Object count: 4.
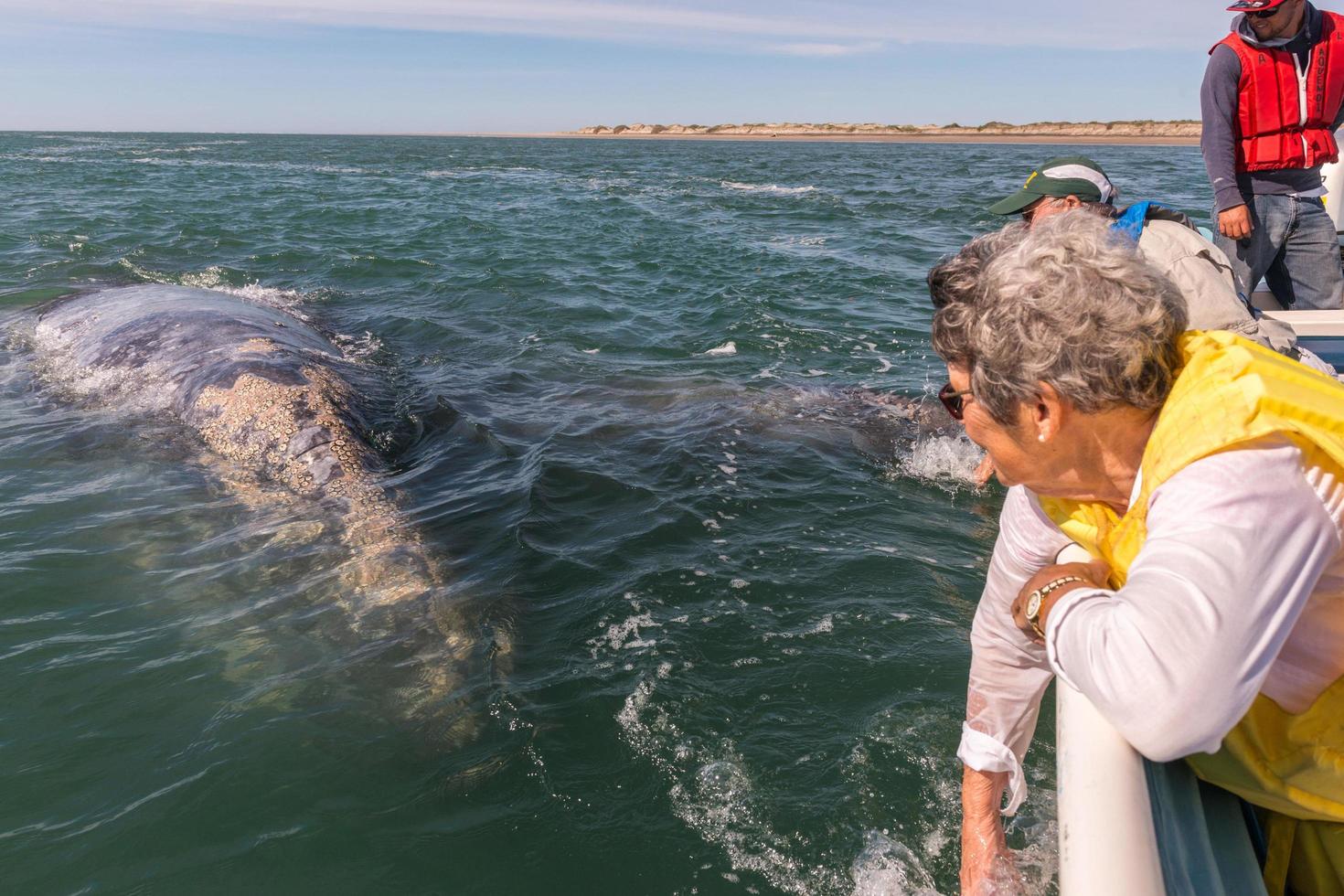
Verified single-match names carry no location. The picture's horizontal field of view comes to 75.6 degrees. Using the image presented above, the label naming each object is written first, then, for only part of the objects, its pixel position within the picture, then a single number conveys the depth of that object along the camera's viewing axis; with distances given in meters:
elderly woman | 1.54
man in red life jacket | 5.39
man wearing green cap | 3.63
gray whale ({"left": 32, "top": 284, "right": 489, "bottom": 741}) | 4.88
